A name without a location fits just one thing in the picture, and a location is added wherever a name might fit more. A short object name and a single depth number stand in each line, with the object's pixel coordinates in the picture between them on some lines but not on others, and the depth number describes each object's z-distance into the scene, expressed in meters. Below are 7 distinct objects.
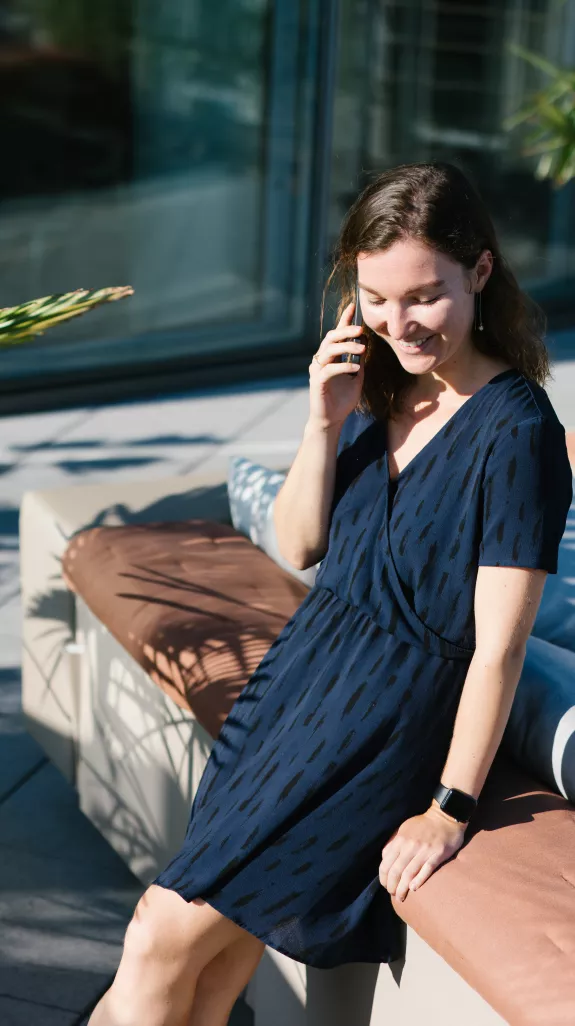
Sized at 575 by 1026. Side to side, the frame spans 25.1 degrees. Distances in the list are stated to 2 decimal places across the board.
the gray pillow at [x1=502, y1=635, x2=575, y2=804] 2.04
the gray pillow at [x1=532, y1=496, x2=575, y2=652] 2.51
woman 1.89
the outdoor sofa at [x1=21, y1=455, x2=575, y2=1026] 1.76
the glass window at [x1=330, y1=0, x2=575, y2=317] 6.85
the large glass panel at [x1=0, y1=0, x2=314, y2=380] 5.96
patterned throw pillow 3.00
